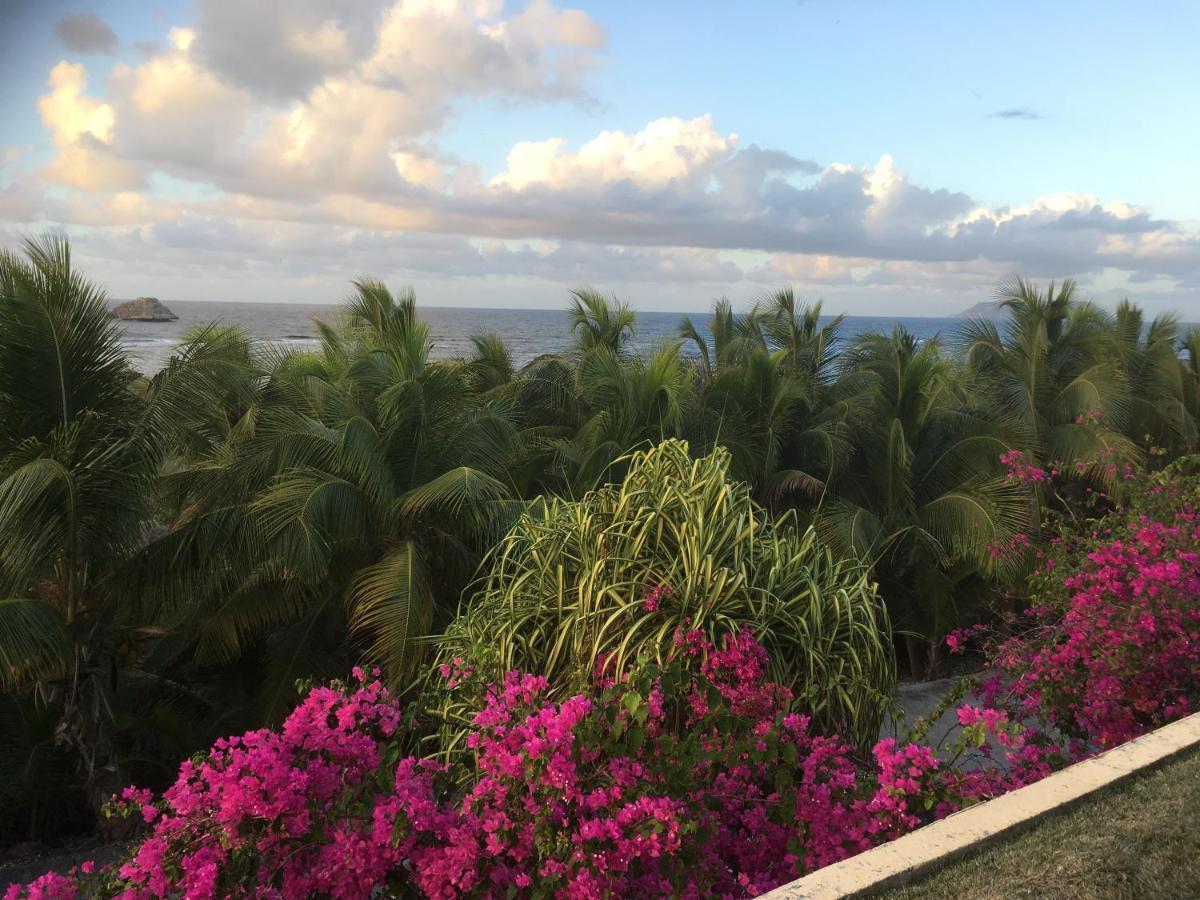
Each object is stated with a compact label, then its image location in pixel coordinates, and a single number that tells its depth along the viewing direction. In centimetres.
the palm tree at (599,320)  1479
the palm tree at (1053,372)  1337
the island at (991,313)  1720
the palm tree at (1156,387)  1642
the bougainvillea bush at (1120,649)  495
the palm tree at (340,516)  737
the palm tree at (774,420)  1105
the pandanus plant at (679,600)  453
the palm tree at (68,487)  641
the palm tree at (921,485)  1075
